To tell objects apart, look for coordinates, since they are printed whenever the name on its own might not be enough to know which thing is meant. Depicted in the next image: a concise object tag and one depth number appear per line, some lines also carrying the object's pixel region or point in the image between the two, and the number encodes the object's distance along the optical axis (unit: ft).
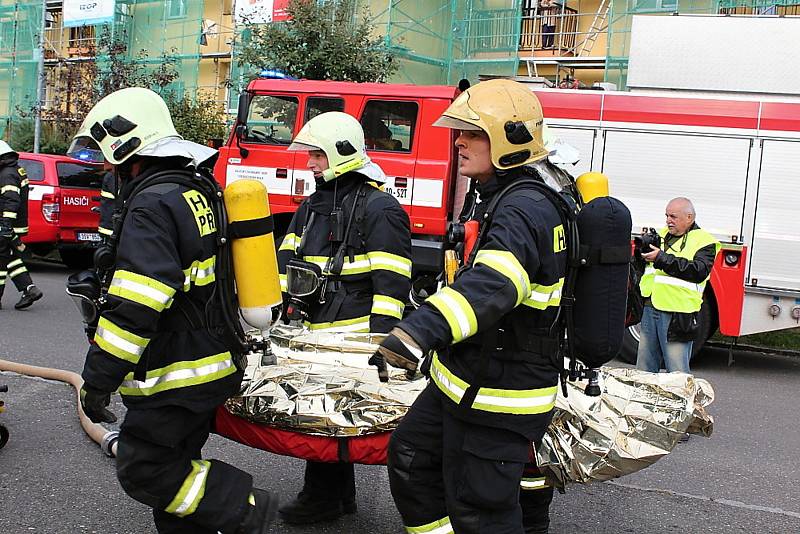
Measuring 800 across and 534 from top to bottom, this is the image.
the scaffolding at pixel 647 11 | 55.01
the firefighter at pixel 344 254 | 14.25
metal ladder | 61.57
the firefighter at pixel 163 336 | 10.18
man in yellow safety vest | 21.03
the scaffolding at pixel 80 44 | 67.10
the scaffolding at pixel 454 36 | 62.18
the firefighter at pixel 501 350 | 9.66
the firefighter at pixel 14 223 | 32.12
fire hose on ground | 16.54
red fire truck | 29.22
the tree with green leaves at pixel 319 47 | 46.47
